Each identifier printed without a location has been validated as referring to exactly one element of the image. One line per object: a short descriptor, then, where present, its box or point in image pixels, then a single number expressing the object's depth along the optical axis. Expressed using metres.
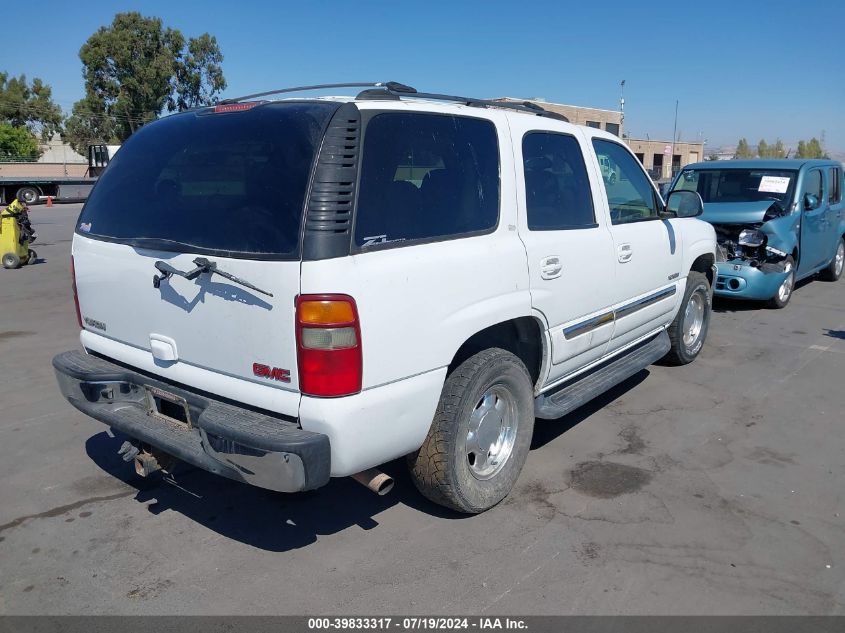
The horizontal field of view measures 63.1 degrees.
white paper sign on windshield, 9.01
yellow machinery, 12.20
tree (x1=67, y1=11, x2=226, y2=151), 55.56
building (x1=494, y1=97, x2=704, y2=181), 47.56
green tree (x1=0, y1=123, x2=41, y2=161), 53.06
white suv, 2.80
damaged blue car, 8.58
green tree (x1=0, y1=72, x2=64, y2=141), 63.31
